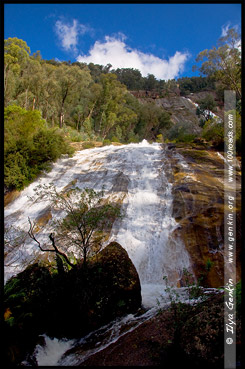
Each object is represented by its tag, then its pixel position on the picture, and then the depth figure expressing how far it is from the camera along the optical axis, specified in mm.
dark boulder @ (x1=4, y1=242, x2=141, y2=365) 4305
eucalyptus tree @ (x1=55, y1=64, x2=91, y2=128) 27469
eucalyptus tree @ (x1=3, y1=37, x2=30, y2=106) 25703
